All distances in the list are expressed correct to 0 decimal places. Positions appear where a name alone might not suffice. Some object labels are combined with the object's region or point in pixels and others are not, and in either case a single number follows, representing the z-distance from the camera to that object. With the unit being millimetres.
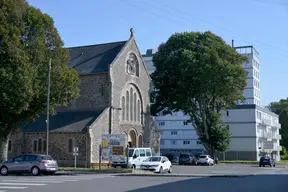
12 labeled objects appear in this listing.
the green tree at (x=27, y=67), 28750
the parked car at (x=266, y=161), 50062
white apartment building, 70688
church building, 39188
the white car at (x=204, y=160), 50062
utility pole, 30052
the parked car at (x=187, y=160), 51656
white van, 33812
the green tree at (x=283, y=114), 100688
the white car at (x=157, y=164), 30647
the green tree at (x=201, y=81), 50031
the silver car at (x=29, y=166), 27422
